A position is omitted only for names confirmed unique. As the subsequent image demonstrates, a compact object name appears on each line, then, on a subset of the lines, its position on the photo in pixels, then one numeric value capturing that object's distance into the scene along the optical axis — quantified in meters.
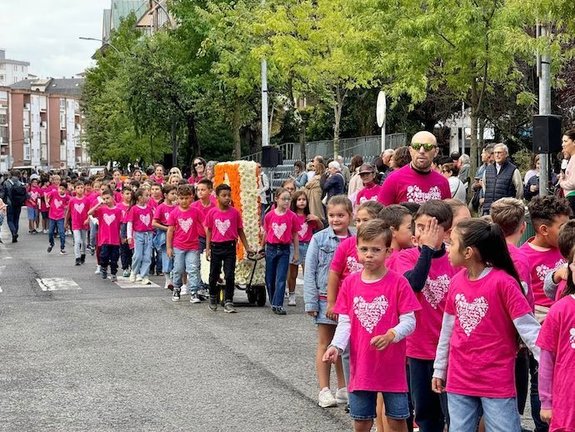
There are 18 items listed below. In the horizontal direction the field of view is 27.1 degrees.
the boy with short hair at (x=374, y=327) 6.50
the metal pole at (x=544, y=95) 18.38
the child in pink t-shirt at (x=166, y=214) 17.73
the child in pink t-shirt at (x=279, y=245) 14.55
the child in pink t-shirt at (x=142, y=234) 19.11
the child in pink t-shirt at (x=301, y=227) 15.09
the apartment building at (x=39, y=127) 156.50
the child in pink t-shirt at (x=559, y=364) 5.16
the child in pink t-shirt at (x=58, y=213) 28.25
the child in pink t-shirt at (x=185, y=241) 15.86
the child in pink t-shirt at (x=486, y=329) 5.80
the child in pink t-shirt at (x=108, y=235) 20.23
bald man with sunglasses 9.12
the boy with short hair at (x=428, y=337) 6.81
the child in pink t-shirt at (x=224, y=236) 14.44
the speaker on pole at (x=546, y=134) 16.59
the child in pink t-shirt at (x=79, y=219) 24.19
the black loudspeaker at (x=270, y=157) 32.50
